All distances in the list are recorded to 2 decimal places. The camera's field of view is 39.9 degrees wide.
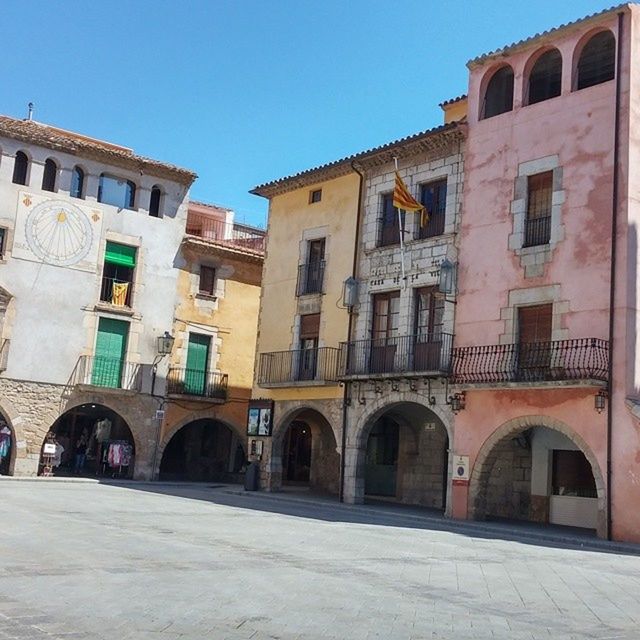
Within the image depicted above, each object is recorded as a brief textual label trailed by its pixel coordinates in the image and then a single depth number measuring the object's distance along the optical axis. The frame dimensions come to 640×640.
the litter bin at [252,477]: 26.52
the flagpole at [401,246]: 23.33
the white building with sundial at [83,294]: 28.02
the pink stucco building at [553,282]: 18.30
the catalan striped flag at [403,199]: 22.58
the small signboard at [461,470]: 20.67
